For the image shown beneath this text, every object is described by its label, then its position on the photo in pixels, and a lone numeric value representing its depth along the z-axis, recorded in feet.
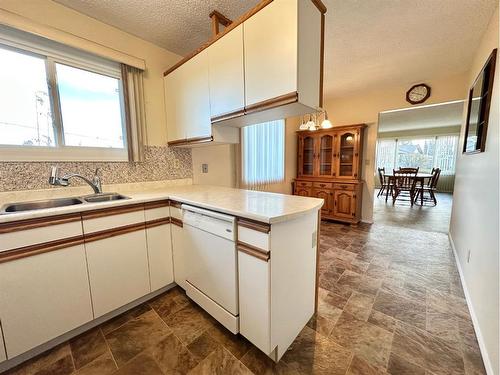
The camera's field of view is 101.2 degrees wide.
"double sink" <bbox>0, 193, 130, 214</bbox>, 4.77
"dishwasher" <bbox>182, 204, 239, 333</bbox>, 4.23
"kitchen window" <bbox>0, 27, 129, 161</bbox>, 5.07
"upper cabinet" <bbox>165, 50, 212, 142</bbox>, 6.16
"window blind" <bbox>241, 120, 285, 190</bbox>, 9.59
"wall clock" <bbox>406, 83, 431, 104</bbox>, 10.36
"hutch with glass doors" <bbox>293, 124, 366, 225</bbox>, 12.07
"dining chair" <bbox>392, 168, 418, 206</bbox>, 17.76
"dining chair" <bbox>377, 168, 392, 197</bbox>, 19.93
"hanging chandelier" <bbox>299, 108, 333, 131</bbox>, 8.75
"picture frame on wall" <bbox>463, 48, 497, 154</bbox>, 5.28
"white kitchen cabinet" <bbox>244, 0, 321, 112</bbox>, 3.99
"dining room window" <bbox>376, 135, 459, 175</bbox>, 24.14
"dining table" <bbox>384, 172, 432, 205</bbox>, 17.34
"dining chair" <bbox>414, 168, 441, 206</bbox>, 18.13
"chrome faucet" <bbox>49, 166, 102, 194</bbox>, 5.19
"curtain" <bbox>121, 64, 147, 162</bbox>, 6.65
